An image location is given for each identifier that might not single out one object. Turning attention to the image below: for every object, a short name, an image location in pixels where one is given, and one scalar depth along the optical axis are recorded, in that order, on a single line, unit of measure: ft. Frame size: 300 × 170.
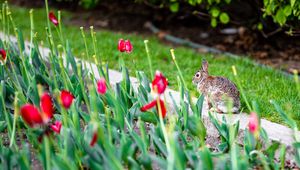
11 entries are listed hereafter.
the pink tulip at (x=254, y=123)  8.05
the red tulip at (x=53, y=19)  13.12
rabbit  12.54
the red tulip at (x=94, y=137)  7.94
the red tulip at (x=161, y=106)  8.95
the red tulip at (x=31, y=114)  7.52
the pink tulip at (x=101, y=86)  9.55
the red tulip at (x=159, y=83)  8.76
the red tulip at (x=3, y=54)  12.29
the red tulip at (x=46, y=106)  7.75
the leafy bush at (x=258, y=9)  18.07
